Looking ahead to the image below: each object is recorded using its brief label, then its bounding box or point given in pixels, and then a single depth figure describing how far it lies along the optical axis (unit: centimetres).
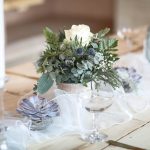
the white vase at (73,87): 176
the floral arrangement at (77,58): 171
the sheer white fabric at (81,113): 171
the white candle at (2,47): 194
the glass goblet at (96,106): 165
